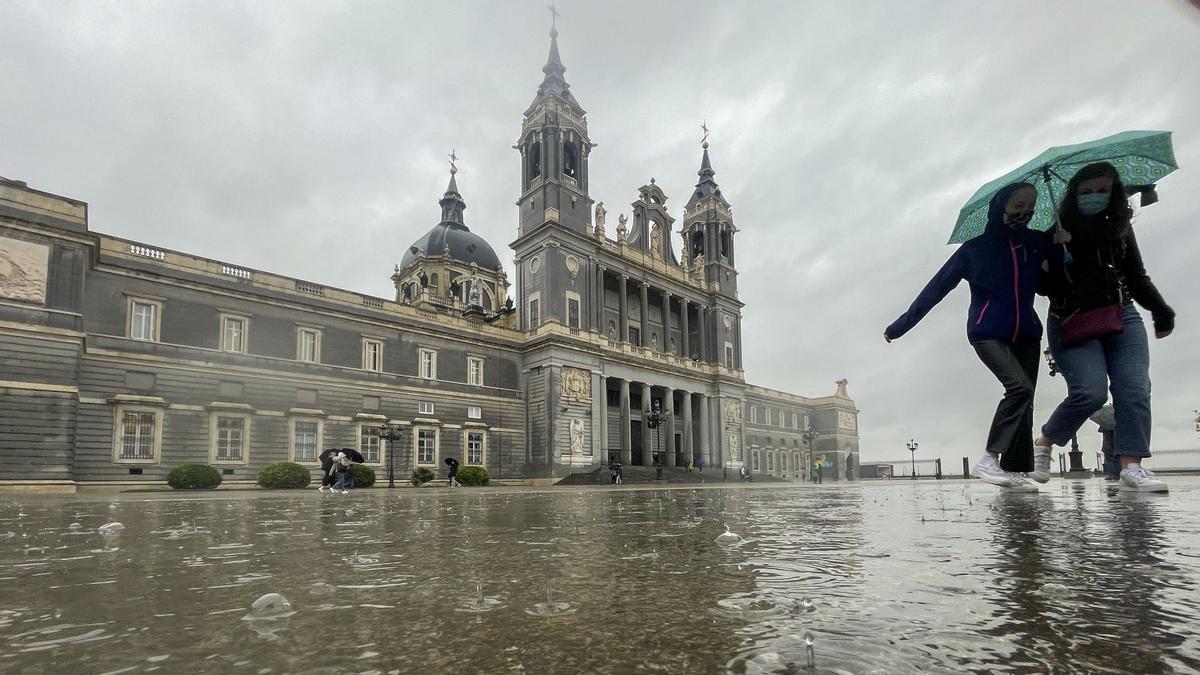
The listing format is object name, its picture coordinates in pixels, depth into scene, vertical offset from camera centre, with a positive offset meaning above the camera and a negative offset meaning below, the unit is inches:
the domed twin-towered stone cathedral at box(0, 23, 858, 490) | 761.0 +124.4
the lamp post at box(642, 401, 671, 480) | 1239.5 +2.8
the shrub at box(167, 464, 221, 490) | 839.7 -65.7
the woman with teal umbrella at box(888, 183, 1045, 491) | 214.1 +35.9
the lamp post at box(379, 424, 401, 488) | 1012.7 -21.4
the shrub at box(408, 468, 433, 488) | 1091.3 -89.7
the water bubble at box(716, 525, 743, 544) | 125.2 -23.2
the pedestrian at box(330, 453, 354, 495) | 666.2 -48.9
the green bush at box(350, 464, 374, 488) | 962.7 -76.5
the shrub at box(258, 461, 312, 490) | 895.1 -70.1
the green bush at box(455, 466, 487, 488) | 1137.6 -93.5
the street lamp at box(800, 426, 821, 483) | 2425.0 -168.4
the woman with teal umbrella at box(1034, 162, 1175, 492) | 199.3 +33.5
